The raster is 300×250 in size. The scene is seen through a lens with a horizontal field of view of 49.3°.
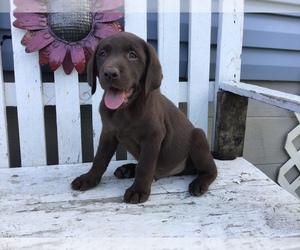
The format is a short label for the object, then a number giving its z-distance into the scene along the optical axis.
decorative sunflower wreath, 1.39
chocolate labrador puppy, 1.07
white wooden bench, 0.91
